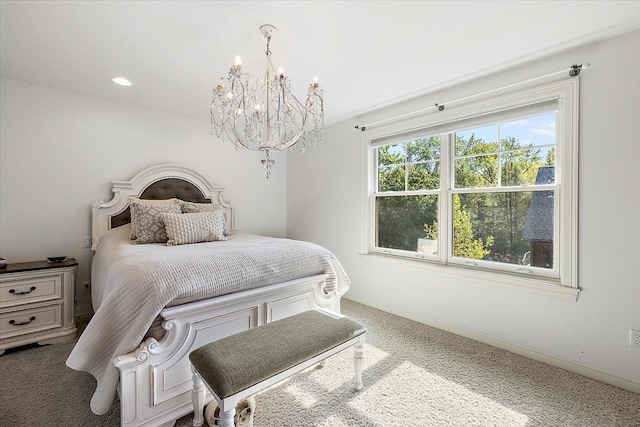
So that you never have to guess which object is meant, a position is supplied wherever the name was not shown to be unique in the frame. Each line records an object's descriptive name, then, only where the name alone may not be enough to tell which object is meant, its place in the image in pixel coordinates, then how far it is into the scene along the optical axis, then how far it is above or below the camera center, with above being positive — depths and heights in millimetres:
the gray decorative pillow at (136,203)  2613 +86
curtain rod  1968 +1029
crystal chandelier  1798 +769
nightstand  2227 -758
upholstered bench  1230 -692
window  2102 +249
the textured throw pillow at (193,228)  2482 -143
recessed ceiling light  2525 +1178
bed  1399 -551
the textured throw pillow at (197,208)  2992 +43
